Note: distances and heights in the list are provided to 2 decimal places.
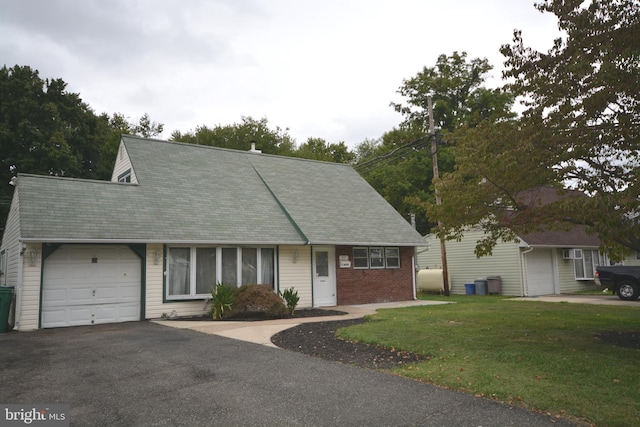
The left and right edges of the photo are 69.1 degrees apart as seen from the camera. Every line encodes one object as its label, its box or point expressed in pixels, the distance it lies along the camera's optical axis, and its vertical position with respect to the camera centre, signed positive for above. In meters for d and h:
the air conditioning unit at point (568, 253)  24.12 +0.71
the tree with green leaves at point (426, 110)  35.88 +12.62
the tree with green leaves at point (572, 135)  7.44 +2.40
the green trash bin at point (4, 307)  12.34 -0.71
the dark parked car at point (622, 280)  18.97 -0.59
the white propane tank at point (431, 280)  24.23 -0.52
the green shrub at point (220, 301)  14.17 -0.80
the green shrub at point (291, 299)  15.48 -0.86
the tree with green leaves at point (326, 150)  46.49 +12.51
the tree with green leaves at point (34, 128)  29.28 +9.81
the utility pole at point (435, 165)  22.44 +5.01
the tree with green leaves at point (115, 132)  34.06 +12.88
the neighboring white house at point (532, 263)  22.73 +0.25
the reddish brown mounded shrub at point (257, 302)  14.34 -0.86
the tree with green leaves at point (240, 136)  41.69 +12.58
